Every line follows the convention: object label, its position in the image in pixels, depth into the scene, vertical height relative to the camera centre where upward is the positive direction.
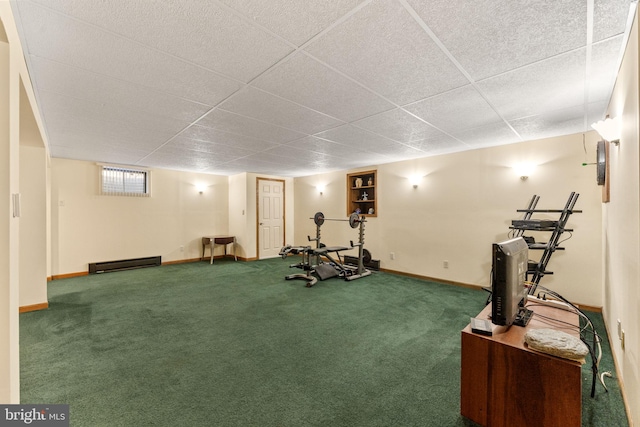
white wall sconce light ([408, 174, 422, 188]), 5.18 +0.64
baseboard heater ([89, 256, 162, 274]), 5.45 -1.08
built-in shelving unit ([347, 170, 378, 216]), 6.14 +0.49
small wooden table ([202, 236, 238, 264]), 6.67 -0.69
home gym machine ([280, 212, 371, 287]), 4.98 -1.06
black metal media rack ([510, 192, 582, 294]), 2.74 -0.18
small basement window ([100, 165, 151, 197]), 5.64 +0.74
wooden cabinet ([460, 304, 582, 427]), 1.33 -0.92
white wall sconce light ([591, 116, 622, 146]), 2.00 +0.64
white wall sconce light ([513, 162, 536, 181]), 3.91 +0.63
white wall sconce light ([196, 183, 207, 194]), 6.96 +0.69
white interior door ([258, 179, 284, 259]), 7.28 -0.11
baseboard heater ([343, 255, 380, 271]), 5.75 -1.10
